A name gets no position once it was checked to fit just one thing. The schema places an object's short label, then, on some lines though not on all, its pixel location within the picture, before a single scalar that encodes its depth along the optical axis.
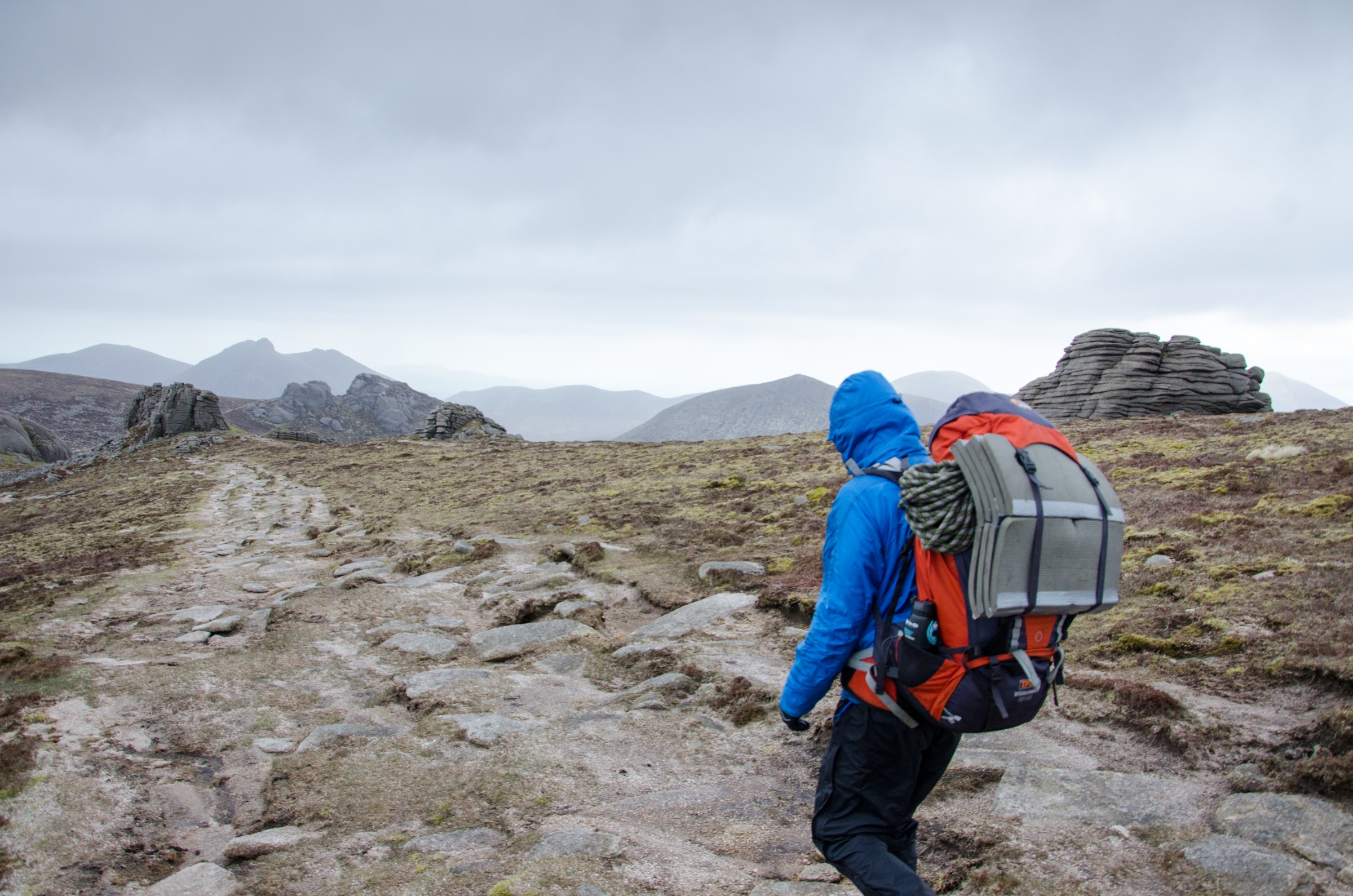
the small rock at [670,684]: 8.82
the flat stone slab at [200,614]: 12.25
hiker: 4.10
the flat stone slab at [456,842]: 5.64
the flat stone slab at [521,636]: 10.64
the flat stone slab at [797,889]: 5.05
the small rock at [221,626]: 11.66
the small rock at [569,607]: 11.91
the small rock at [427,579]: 14.51
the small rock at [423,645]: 10.68
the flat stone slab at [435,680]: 9.04
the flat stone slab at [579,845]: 5.50
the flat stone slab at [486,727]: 7.65
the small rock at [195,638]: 11.12
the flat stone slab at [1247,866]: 4.57
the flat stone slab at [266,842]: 5.66
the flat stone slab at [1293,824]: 4.87
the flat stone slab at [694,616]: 10.80
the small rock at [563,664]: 9.88
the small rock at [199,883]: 5.20
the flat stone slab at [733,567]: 13.05
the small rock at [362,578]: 14.36
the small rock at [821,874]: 5.22
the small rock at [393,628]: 11.55
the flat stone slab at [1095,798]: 5.52
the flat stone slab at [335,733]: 7.68
